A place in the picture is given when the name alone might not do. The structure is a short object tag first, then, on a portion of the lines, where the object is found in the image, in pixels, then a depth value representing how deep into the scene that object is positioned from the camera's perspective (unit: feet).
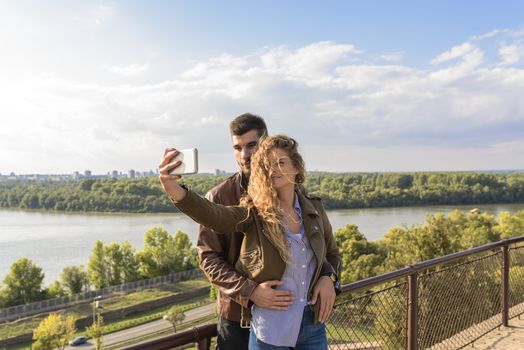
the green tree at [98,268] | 100.53
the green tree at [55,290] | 96.94
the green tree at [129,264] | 107.24
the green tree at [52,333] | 69.56
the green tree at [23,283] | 89.71
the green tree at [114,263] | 102.27
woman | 5.71
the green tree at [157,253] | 113.70
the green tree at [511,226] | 94.38
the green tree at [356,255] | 70.59
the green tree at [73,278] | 96.90
